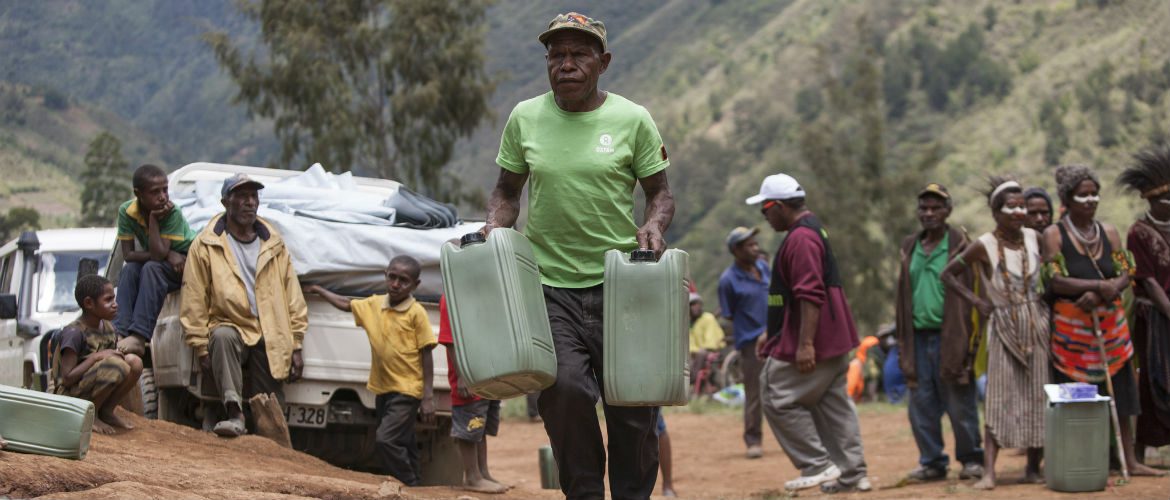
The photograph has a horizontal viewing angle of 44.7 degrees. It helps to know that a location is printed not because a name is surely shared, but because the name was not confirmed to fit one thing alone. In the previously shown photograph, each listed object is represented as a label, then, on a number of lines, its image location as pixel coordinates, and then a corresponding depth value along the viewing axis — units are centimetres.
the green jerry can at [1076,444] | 862
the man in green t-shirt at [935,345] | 960
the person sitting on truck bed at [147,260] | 876
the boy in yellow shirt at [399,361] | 880
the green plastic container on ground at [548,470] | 1059
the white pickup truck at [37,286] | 1094
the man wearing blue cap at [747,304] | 1294
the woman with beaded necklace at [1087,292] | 890
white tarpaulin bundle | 934
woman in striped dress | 904
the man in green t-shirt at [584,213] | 558
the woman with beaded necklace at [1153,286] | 922
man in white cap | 923
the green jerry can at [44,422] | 579
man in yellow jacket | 858
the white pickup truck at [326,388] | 897
